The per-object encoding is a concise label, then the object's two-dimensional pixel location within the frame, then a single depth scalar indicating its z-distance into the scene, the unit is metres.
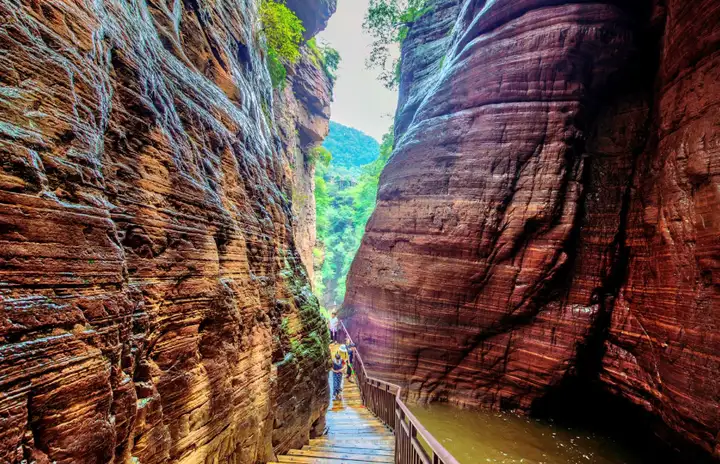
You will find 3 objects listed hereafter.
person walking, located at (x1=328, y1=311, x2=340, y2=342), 14.03
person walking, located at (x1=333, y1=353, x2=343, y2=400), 9.44
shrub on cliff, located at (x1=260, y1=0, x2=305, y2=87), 9.84
